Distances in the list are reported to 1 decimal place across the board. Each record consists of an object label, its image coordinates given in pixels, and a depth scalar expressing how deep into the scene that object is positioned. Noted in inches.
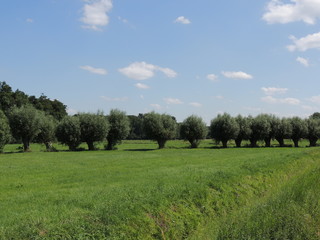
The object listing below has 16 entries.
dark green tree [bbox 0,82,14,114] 4548.2
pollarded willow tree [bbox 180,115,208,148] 3085.6
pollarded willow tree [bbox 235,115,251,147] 3344.0
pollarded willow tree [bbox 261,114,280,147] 3618.1
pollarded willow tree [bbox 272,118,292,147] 3624.5
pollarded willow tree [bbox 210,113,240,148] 3191.7
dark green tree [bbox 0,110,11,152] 2041.1
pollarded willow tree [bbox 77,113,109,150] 2613.2
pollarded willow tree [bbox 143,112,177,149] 2901.1
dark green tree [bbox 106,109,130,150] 2770.7
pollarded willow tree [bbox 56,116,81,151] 2546.8
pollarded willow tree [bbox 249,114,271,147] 3449.3
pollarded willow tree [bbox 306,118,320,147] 3932.1
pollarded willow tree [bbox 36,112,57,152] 2679.6
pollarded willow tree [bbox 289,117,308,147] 3793.8
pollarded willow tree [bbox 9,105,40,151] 2287.2
